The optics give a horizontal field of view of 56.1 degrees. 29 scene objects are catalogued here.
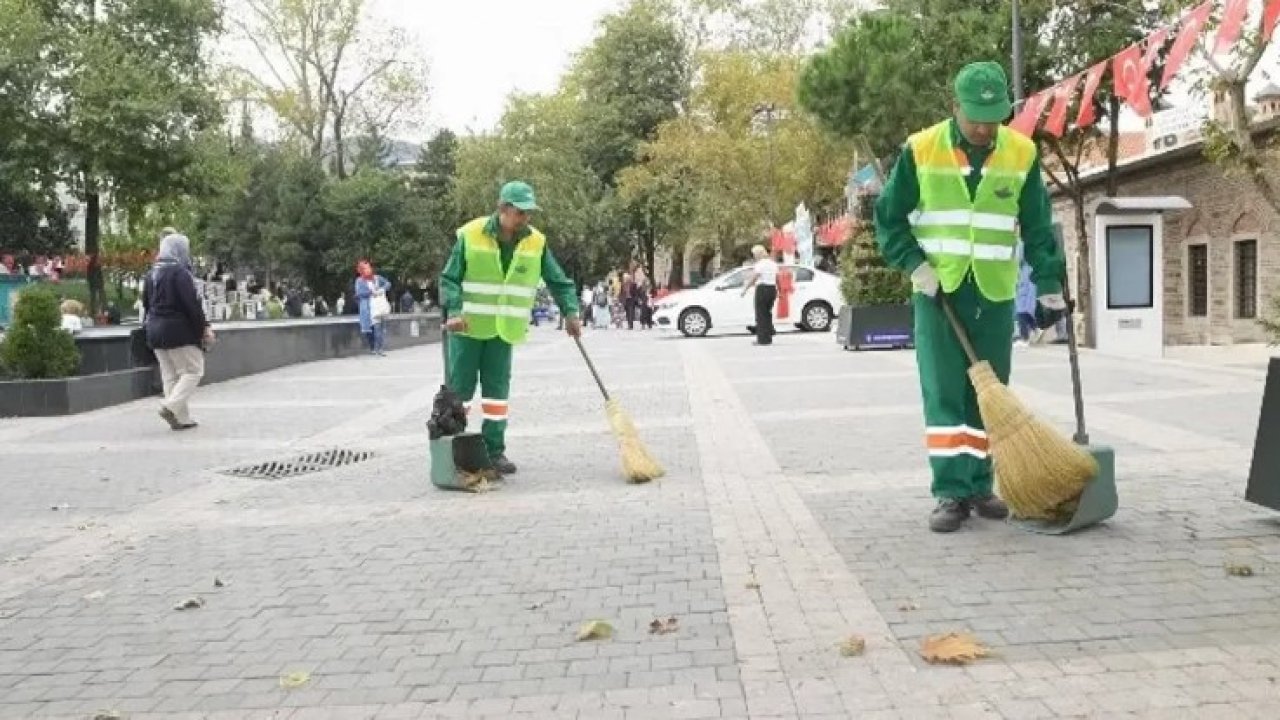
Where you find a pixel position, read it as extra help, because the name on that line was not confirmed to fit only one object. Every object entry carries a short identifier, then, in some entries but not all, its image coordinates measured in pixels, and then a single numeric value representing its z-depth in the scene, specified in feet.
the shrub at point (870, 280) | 57.06
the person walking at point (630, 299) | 108.88
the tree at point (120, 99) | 92.38
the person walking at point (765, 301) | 63.62
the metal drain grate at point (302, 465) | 25.88
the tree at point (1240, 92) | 35.91
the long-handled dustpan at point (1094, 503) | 16.44
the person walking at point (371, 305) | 70.23
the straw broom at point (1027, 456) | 16.06
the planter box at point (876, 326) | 56.39
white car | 79.30
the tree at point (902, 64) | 63.62
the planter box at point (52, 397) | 38.42
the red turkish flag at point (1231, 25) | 27.81
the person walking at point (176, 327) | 33.68
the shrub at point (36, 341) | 38.93
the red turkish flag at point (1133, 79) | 35.22
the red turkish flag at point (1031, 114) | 44.47
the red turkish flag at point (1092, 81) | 38.70
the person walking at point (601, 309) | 114.83
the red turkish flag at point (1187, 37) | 30.27
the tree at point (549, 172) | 154.40
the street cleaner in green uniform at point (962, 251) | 17.01
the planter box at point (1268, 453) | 16.31
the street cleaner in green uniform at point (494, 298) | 23.31
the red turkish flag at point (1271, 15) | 27.37
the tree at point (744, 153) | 134.51
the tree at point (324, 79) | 140.26
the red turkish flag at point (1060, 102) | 41.32
